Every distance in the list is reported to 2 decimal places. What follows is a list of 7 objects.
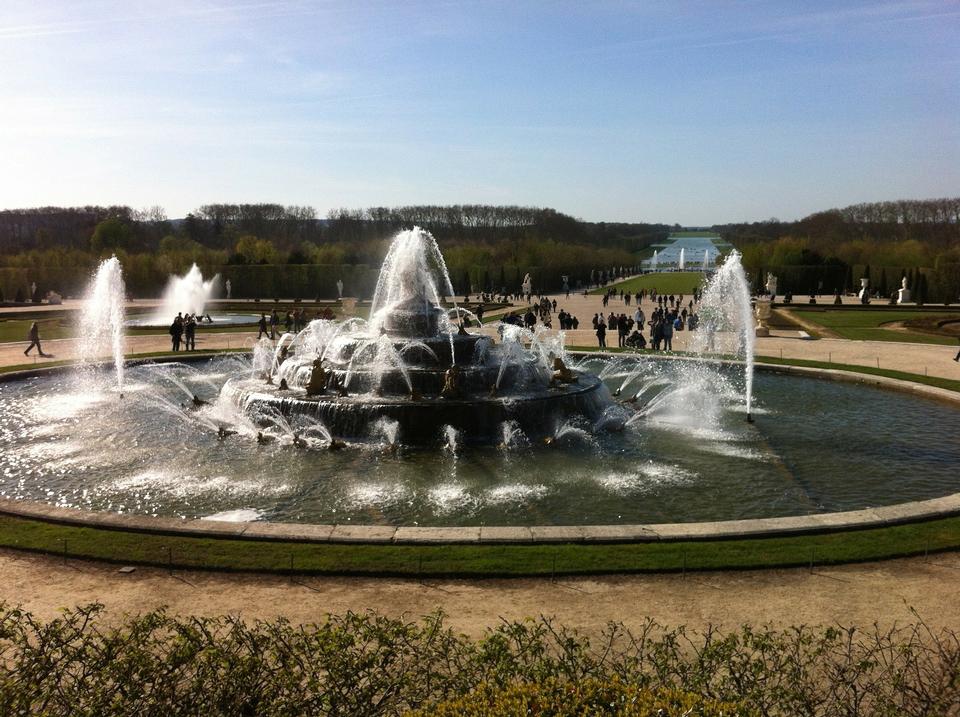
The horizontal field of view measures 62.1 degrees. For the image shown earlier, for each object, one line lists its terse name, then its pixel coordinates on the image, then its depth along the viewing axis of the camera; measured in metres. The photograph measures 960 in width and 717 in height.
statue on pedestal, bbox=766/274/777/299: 61.41
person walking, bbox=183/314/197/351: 31.17
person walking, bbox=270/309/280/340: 40.44
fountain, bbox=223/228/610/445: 16.44
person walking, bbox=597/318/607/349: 31.61
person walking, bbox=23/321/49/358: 29.78
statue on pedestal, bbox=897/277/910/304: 62.88
